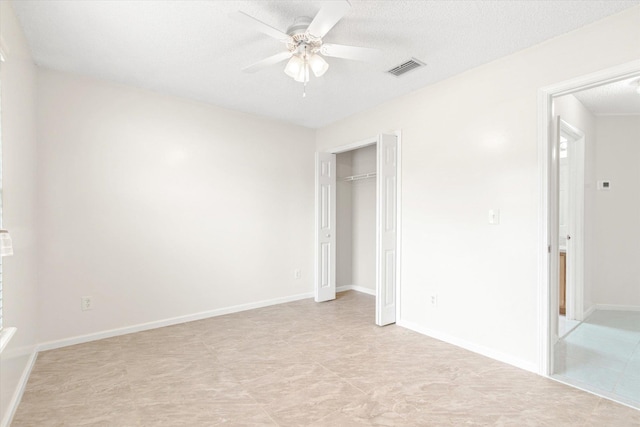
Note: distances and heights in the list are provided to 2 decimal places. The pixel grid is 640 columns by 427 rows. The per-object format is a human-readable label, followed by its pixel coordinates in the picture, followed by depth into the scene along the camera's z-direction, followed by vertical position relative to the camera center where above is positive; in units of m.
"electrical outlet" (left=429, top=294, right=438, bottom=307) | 3.31 -0.92
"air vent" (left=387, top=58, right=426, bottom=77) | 2.85 +1.34
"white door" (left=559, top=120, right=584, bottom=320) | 3.80 -0.21
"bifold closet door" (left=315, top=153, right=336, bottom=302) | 4.75 -0.24
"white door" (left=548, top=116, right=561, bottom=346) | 2.53 -0.09
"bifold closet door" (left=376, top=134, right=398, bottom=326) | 3.64 -0.21
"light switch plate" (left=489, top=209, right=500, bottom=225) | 2.82 -0.04
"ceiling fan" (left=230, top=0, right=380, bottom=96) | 1.86 +1.12
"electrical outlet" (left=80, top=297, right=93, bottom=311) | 3.18 -0.92
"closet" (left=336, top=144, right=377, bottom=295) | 5.15 -0.15
